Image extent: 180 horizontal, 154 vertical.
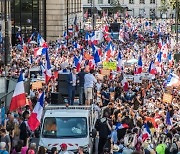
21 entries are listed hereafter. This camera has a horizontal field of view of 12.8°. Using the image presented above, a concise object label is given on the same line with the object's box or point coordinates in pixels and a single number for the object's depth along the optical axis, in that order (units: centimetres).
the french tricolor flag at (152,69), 3725
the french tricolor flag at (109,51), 4269
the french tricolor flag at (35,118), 2188
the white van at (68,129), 2183
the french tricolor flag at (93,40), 5199
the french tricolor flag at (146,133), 2225
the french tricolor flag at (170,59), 4304
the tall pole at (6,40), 3076
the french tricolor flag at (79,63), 3671
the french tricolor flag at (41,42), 4214
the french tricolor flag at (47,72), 3144
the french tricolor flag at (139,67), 3788
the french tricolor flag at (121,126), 2392
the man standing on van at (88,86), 2905
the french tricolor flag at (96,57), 3993
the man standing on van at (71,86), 2857
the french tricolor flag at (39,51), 4012
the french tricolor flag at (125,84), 3450
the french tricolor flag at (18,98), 2233
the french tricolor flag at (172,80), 3132
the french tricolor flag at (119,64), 3877
